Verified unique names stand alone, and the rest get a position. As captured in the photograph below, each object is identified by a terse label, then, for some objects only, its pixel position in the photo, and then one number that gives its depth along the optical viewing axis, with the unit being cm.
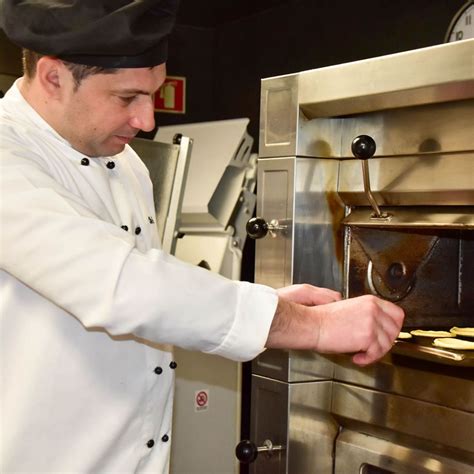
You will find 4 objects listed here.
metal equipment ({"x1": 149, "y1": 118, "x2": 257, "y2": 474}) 344
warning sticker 346
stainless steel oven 177
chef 136
